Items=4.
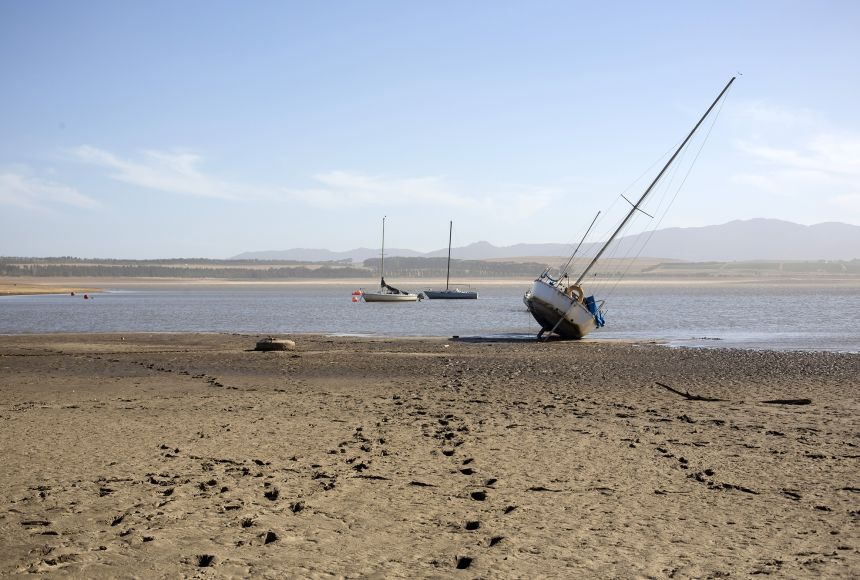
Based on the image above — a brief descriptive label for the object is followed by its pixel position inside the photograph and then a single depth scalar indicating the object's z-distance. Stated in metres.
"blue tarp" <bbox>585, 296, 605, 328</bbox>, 34.94
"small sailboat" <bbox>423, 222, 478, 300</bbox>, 92.81
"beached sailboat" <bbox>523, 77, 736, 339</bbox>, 34.06
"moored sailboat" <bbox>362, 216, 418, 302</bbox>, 79.75
